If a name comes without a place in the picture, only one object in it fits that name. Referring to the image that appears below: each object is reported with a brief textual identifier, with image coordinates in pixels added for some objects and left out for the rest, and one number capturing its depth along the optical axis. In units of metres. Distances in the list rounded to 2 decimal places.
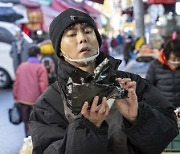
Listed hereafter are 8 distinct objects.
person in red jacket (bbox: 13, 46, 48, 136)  5.75
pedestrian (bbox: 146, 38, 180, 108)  4.61
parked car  11.88
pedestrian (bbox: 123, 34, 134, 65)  14.73
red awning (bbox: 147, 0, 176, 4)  12.73
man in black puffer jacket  1.50
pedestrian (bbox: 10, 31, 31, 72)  10.67
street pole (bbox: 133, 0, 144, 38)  13.37
